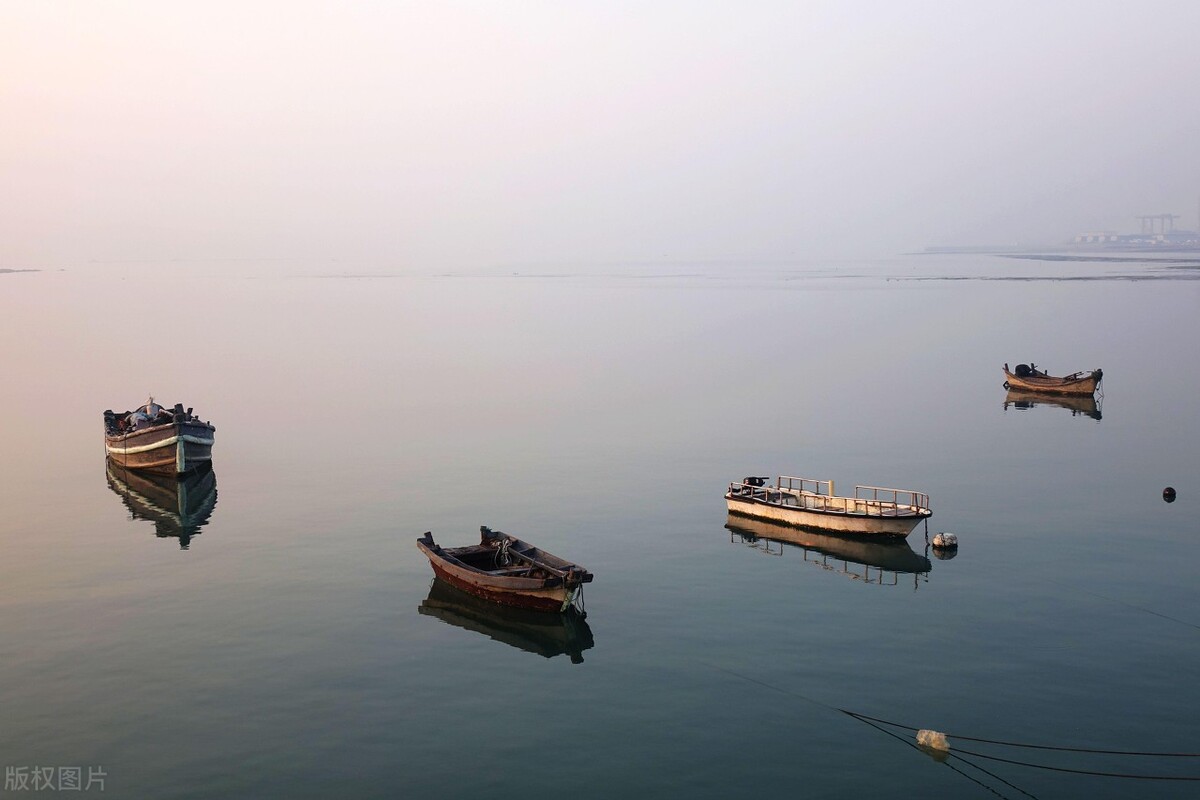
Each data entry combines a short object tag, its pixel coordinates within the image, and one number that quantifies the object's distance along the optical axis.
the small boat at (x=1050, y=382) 95.25
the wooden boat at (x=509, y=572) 39.56
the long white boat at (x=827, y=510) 49.72
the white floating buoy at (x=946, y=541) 48.09
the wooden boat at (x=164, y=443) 65.50
